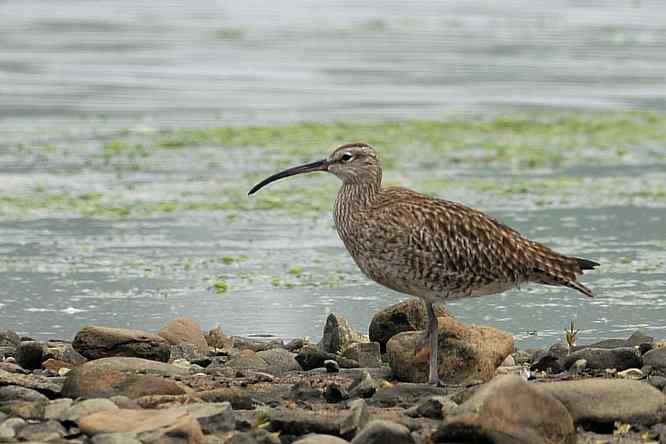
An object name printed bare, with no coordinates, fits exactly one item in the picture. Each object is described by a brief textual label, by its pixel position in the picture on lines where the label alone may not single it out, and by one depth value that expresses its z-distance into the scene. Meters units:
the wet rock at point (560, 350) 18.06
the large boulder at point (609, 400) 14.19
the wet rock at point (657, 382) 15.47
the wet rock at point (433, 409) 14.06
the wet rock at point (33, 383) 15.06
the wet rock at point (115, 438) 12.75
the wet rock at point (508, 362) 17.80
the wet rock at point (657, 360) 16.89
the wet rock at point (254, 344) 19.27
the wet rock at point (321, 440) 12.98
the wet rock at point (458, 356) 16.73
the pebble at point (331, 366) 17.33
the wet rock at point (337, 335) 18.58
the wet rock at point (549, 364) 17.37
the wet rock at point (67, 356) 17.47
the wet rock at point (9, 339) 18.72
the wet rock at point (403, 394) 15.12
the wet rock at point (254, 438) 13.00
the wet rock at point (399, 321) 18.81
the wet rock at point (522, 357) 18.27
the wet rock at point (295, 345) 19.31
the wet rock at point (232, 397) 14.64
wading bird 16.83
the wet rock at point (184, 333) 18.92
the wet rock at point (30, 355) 17.34
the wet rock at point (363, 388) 15.40
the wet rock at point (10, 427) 13.05
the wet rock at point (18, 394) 14.64
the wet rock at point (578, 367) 16.94
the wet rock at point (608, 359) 17.14
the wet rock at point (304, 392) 15.20
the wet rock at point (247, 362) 17.44
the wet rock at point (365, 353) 18.00
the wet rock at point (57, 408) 13.82
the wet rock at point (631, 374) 16.64
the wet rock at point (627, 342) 18.56
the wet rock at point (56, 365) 17.14
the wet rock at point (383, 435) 12.76
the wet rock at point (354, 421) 13.48
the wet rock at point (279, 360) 17.49
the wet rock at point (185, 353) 18.12
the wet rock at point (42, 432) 13.13
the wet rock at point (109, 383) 14.89
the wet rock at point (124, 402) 14.27
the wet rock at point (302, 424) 13.66
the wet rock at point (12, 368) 16.75
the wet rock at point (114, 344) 17.53
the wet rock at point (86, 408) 13.66
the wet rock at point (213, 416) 13.48
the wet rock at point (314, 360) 17.61
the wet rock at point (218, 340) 19.28
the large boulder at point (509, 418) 13.05
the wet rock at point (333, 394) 15.16
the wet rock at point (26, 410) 13.82
